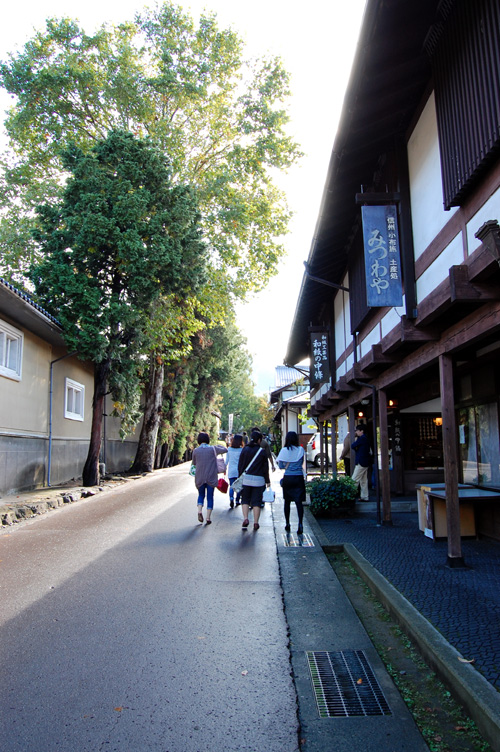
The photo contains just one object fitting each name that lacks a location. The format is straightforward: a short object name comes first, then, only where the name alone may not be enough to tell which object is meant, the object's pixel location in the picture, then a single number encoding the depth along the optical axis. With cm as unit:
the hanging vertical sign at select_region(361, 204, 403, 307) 748
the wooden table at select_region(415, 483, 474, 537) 872
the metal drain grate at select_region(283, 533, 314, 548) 813
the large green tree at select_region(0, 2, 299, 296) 1980
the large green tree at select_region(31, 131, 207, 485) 1538
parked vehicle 2936
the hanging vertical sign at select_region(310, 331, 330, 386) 1584
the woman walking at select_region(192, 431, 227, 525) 988
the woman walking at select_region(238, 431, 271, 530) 936
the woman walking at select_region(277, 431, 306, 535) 883
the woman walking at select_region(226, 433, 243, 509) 1249
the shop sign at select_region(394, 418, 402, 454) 1466
